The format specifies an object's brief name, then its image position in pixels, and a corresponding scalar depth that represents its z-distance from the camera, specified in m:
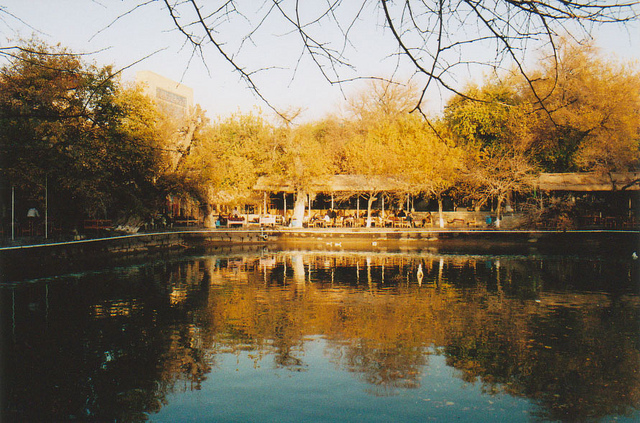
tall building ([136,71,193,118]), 98.94
